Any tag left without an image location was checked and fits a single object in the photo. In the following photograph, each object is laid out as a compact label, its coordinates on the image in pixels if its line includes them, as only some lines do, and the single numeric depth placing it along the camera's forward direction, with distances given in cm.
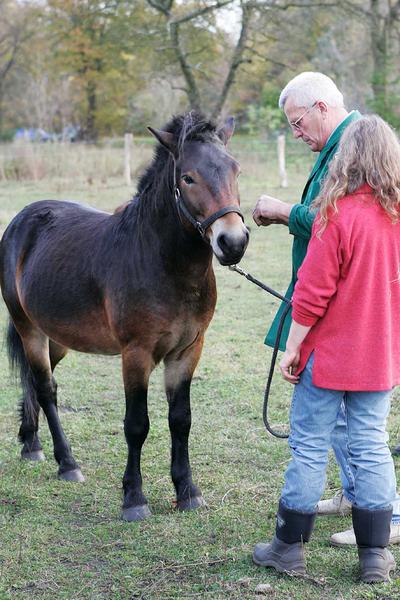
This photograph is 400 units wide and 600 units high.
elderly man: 300
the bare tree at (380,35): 2095
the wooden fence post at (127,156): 2145
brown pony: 337
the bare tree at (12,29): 3816
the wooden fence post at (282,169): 2025
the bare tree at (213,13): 2011
